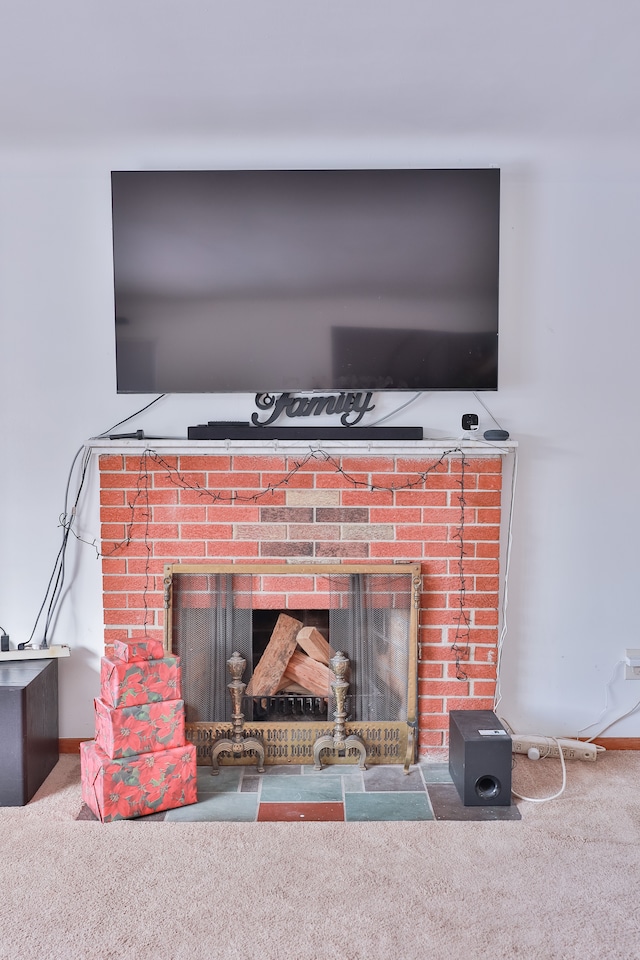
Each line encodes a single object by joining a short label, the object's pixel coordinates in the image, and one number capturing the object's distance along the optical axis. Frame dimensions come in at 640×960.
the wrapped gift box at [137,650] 2.40
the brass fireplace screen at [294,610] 2.70
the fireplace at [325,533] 2.68
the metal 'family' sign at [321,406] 2.68
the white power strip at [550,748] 2.71
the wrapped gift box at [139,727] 2.32
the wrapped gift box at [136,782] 2.30
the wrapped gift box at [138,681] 2.35
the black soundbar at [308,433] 2.62
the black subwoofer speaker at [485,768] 2.39
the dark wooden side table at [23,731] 2.39
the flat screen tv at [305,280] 2.57
